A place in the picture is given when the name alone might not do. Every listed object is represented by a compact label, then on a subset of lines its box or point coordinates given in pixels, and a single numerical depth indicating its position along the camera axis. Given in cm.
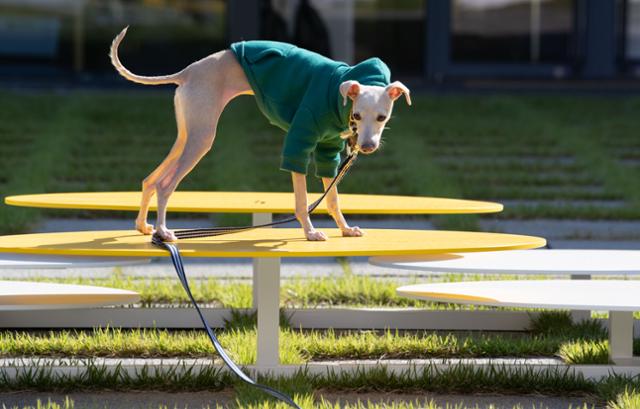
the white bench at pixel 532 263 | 1014
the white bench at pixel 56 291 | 1016
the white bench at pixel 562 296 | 918
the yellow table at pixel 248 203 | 1091
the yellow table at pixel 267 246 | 873
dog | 892
